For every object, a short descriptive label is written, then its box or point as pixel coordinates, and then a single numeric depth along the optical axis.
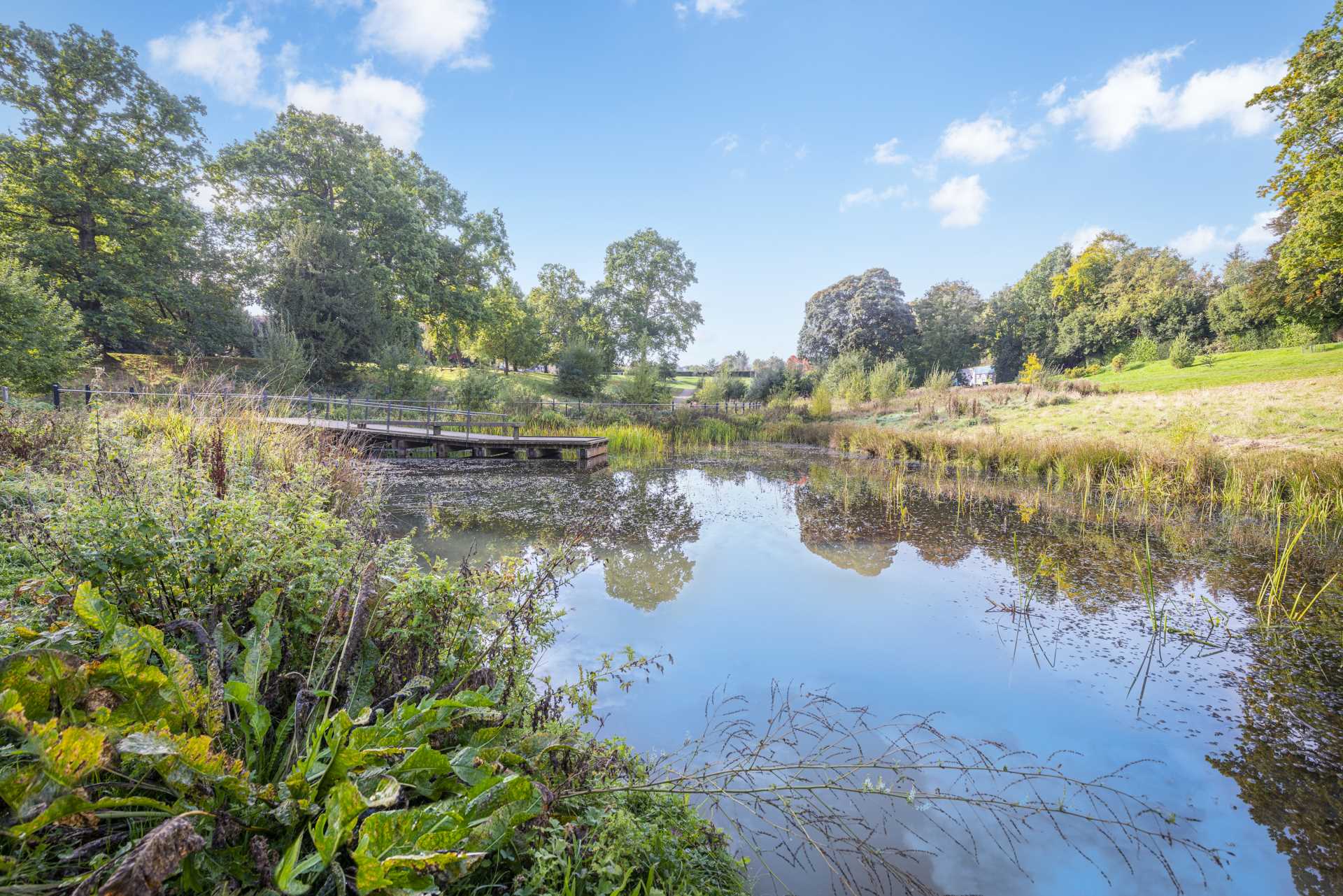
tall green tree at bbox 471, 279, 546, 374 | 28.05
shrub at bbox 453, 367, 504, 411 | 15.98
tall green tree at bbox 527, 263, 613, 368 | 31.61
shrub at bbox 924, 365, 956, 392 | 18.28
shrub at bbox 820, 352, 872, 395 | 21.30
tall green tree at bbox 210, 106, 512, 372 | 17.31
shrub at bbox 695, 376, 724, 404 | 21.52
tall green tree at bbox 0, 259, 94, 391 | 7.85
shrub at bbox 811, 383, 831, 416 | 18.34
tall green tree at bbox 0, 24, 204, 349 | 14.12
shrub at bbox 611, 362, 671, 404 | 18.64
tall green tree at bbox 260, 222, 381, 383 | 15.91
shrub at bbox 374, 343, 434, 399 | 15.89
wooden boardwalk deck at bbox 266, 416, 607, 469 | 10.90
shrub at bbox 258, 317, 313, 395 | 13.50
